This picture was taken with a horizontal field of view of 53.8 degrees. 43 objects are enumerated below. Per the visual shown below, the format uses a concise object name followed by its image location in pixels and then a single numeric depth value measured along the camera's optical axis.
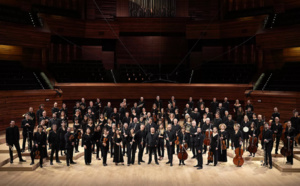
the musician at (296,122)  10.63
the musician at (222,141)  9.45
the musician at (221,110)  12.69
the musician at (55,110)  12.25
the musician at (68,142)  9.35
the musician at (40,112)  11.70
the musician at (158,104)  13.81
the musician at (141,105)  13.37
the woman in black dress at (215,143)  9.32
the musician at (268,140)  9.10
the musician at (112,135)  9.61
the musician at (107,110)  13.02
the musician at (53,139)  9.45
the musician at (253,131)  9.84
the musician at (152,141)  9.55
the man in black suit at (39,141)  9.21
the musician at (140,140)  9.68
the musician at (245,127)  10.27
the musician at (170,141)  9.48
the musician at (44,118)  10.60
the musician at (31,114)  10.91
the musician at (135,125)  10.15
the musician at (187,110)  12.57
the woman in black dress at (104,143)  9.44
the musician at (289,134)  9.19
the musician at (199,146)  9.19
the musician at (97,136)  9.93
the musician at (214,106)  13.77
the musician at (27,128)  10.18
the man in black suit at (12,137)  9.15
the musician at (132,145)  9.55
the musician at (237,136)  9.53
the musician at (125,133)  9.64
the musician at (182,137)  9.48
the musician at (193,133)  10.00
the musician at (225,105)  13.34
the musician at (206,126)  10.20
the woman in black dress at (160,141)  9.89
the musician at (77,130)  10.09
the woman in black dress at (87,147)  9.54
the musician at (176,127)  9.90
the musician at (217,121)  10.84
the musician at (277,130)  10.08
